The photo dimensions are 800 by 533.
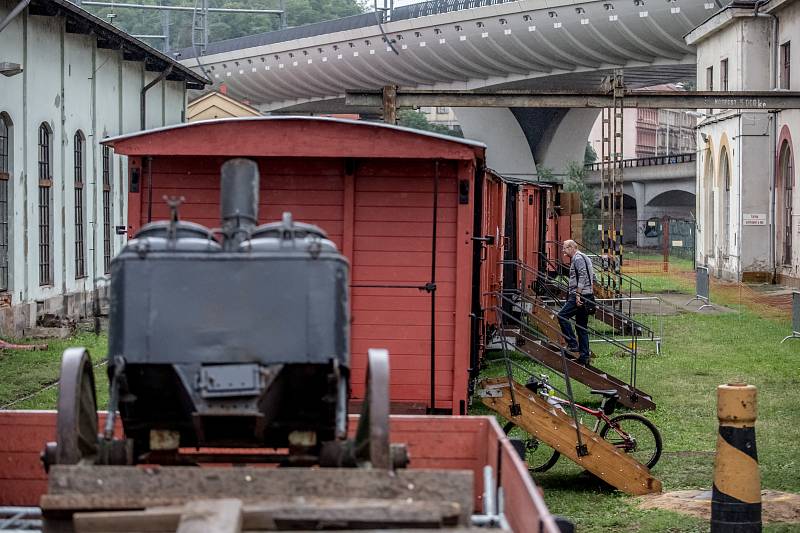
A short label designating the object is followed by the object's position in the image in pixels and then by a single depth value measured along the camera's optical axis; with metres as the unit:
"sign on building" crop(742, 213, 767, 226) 40.56
